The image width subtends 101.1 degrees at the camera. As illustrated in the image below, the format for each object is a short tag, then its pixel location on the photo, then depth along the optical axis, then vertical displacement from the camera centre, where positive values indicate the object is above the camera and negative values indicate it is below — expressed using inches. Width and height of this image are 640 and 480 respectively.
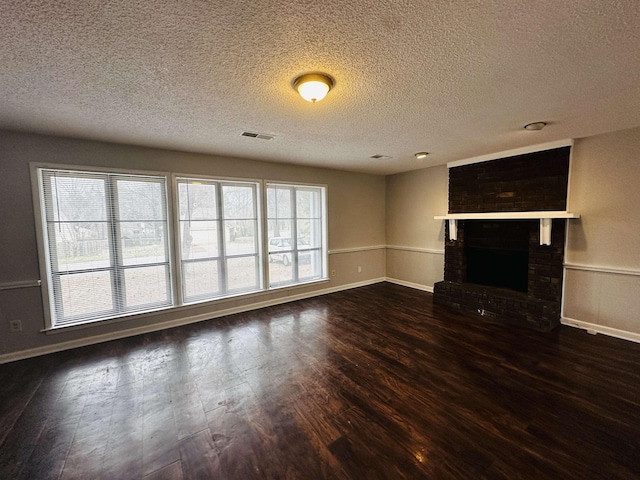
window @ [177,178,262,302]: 155.9 -9.1
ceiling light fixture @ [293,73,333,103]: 74.6 +39.5
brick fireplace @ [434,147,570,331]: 142.2 -16.5
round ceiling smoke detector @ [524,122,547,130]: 112.3 +40.2
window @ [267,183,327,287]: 186.9 -8.2
